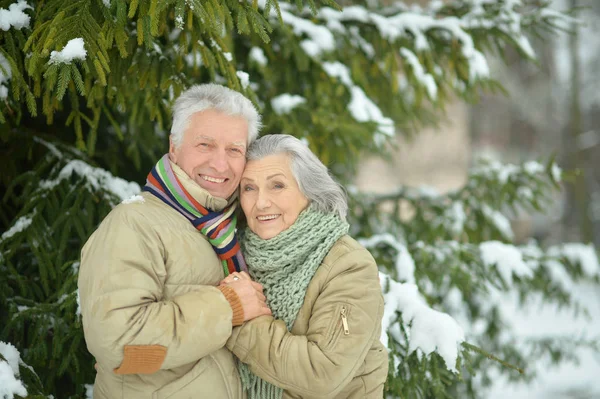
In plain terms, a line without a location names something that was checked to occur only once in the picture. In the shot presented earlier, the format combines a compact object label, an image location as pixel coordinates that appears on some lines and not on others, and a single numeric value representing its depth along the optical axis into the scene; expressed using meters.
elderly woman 2.07
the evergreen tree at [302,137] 2.36
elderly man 1.89
